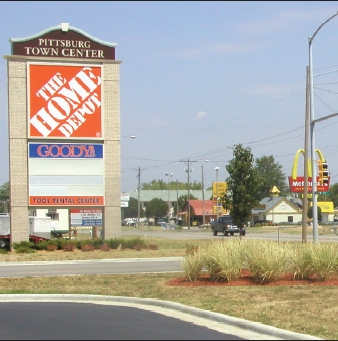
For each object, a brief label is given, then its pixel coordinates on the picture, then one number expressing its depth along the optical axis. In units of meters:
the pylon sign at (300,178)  33.16
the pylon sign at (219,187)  85.32
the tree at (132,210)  162.26
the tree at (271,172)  154.12
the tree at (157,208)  142.25
